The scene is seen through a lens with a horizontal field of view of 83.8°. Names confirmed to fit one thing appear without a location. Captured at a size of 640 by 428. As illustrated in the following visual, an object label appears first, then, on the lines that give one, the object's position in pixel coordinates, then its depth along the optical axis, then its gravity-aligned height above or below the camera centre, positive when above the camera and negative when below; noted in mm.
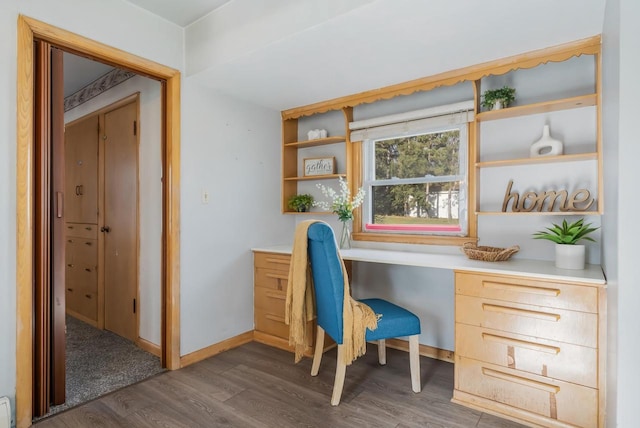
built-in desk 1663 -661
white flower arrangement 2822 +76
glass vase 2893 -231
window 2602 +260
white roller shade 2463 +679
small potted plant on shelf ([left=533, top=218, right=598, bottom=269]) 1897 -181
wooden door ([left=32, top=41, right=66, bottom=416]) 1866 -134
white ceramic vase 2102 +385
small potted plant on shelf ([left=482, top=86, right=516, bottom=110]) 2279 +729
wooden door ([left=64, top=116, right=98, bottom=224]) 3395 +400
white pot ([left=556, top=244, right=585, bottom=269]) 1893 -248
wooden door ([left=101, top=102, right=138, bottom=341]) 2947 -85
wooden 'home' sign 2084 +61
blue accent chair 1989 -612
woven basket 2138 -259
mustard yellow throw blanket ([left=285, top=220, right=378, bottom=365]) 2004 -598
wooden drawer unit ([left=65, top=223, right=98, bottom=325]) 3389 -602
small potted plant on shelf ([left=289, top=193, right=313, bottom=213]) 3305 +80
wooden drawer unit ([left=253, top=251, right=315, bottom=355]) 2814 -730
